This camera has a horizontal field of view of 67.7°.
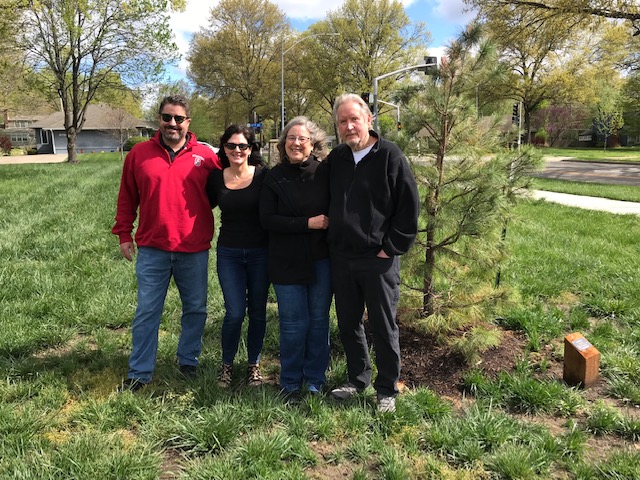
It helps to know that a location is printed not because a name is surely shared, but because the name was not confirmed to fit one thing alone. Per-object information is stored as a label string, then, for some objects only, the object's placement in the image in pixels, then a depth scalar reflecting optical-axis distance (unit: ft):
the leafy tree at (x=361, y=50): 128.88
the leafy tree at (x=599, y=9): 42.55
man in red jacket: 10.30
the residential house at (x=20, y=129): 209.75
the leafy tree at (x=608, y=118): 140.45
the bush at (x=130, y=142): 128.67
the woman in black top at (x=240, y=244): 10.39
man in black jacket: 9.16
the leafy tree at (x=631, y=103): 135.44
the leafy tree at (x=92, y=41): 72.28
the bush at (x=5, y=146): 161.62
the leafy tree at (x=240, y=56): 137.39
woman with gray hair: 9.76
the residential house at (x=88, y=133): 181.31
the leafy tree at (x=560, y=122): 165.89
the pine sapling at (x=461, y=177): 10.87
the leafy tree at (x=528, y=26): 46.57
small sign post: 10.55
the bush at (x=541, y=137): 163.94
